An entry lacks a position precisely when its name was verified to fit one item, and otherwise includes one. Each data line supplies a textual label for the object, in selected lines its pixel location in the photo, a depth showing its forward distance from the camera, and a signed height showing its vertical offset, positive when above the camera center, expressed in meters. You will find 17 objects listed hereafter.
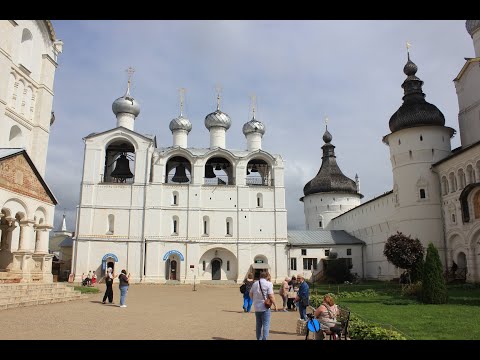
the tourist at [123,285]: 15.65 -0.53
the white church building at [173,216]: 37.50 +4.80
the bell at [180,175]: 42.59 +9.23
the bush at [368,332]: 8.52 -1.25
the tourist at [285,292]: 15.39 -0.76
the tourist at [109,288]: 16.95 -0.69
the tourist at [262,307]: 8.49 -0.71
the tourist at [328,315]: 8.30 -0.85
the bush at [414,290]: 18.25 -0.84
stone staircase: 14.01 -0.87
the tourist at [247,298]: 14.88 -0.95
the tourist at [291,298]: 15.73 -0.99
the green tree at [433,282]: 16.22 -0.44
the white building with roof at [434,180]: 28.00 +6.43
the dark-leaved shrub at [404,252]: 24.50 +1.03
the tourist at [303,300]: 11.98 -0.81
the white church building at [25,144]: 17.50 +6.40
